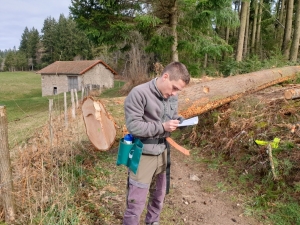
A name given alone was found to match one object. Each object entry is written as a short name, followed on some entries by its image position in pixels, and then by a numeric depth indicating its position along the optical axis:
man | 2.15
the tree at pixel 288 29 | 14.05
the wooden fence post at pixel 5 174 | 2.42
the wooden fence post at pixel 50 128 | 2.95
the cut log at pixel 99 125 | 3.71
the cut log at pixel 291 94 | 4.89
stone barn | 29.00
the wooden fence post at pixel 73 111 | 5.63
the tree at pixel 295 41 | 12.61
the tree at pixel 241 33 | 12.55
